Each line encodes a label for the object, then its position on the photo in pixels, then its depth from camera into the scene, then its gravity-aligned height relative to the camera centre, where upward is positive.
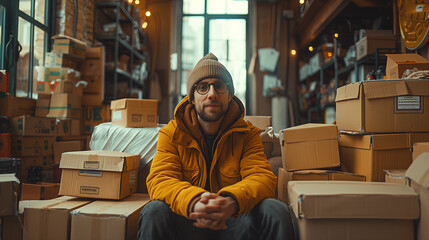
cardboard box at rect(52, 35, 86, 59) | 3.21 +0.88
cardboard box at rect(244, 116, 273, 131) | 2.22 +0.03
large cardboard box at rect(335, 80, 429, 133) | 1.60 +0.12
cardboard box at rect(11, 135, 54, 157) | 2.56 -0.21
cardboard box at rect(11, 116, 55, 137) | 2.57 -0.03
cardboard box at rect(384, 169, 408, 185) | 1.40 -0.24
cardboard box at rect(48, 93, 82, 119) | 3.04 +0.18
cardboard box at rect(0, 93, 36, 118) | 2.44 +0.16
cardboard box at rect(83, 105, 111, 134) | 3.43 +0.08
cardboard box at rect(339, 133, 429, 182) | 1.59 -0.15
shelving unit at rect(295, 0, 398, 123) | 3.24 +0.87
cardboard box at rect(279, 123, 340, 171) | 1.73 -0.14
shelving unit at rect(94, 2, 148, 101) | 4.04 +1.24
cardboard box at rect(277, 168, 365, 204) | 1.63 -0.29
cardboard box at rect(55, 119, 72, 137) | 2.93 -0.04
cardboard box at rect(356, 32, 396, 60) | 2.67 +0.80
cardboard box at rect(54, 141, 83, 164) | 2.87 -0.25
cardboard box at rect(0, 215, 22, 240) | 1.38 -0.52
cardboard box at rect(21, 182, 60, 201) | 2.15 -0.52
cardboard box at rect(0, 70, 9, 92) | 2.27 +0.33
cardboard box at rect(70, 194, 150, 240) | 1.39 -0.49
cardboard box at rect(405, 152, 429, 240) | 1.02 -0.22
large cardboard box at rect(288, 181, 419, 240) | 1.07 -0.33
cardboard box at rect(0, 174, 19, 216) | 1.34 -0.35
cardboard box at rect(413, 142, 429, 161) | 1.25 -0.09
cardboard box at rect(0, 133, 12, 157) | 2.24 -0.18
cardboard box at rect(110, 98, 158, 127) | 2.21 +0.09
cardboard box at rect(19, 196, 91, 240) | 1.44 -0.51
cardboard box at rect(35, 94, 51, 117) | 3.02 +0.18
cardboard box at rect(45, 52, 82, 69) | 3.22 +0.72
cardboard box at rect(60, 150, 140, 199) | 1.64 -0.30
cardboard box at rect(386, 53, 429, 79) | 1.81 +0.41
